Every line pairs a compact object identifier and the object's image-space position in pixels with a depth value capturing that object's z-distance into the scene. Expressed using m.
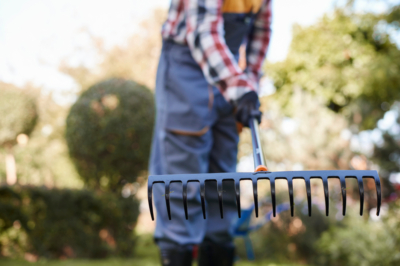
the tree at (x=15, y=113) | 6.28
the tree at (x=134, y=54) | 13.32
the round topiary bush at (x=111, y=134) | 4.50
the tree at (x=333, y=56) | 11.26
